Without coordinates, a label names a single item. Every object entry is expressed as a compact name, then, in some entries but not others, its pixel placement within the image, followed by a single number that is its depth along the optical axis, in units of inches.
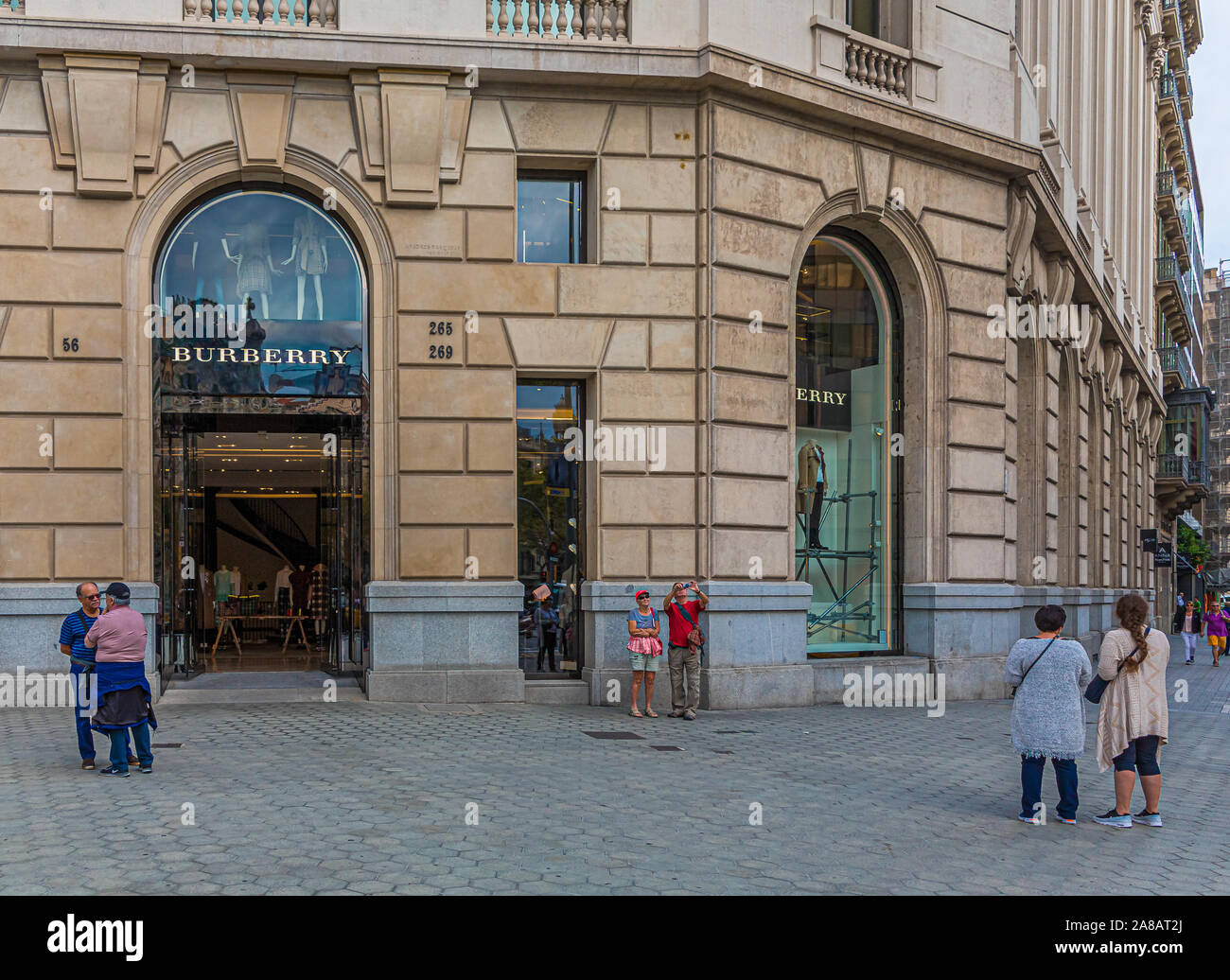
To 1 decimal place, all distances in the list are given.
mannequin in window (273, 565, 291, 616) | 1012.5
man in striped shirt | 433.1
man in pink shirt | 421.7
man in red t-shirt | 607.8
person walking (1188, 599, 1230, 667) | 1320.3
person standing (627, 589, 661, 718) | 607.5
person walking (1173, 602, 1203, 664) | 1279.5
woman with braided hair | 373.7
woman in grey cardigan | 372.2
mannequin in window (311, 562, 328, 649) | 925.7
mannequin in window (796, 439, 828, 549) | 754.2
